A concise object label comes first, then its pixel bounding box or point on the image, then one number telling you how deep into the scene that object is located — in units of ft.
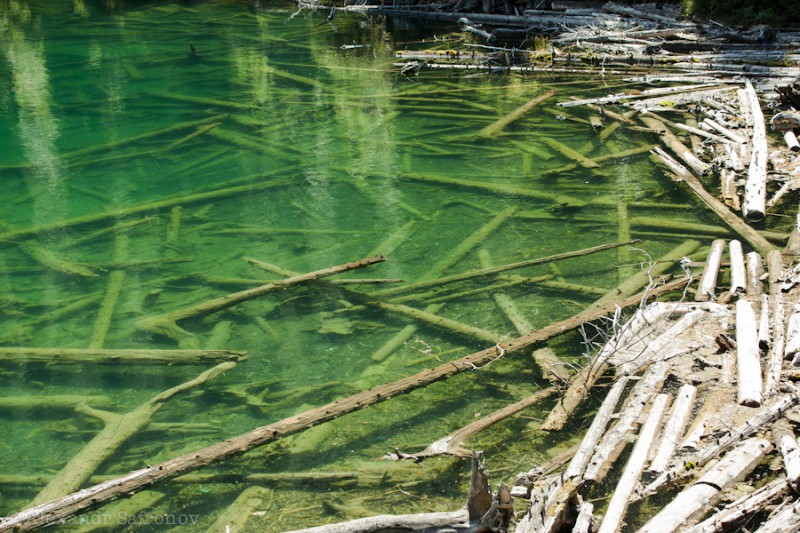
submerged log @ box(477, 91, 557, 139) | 38.88
